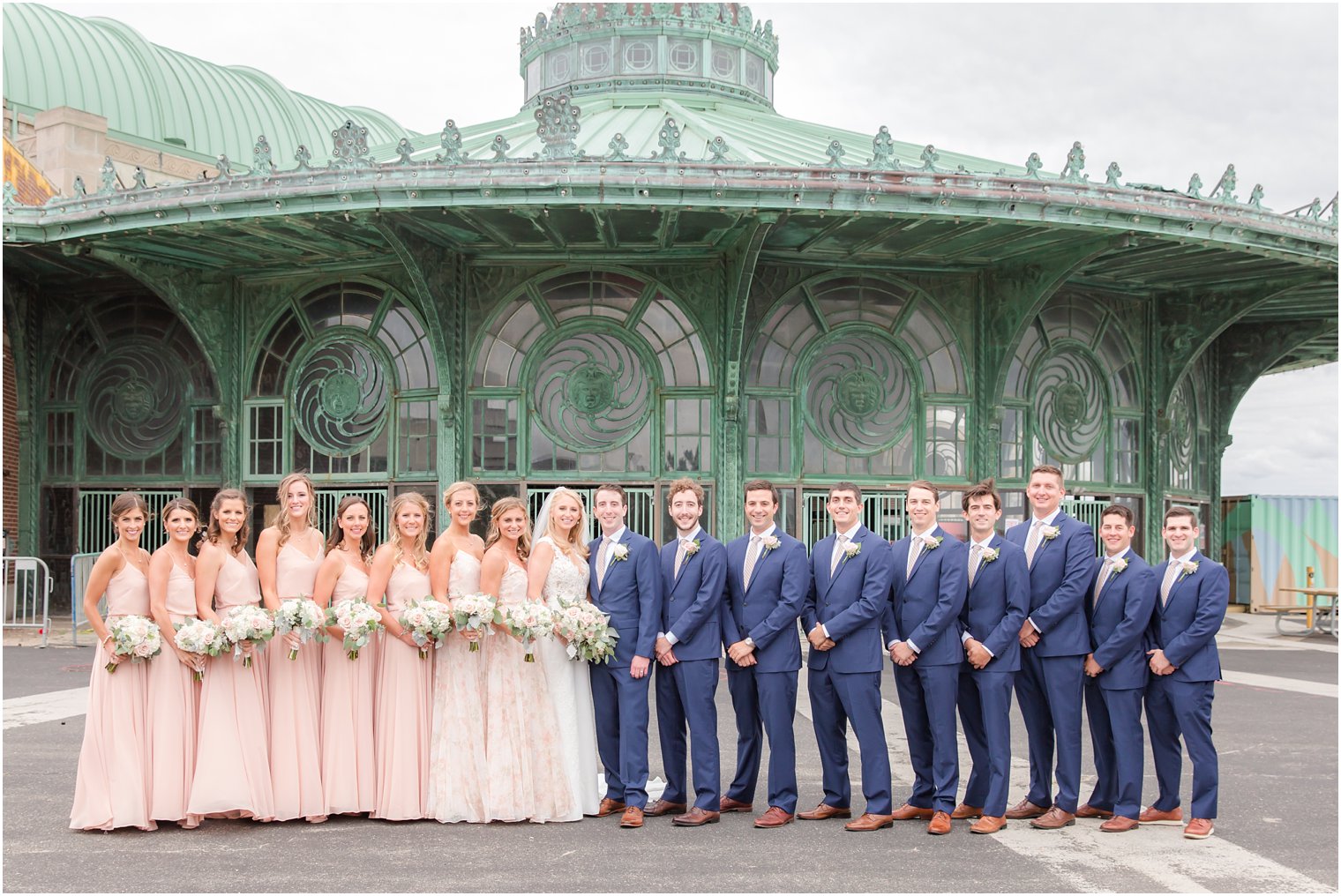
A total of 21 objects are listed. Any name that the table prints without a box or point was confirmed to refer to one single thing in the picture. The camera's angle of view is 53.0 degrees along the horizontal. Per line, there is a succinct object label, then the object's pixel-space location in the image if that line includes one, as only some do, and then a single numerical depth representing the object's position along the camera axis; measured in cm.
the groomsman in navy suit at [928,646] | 760
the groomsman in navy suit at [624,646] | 787
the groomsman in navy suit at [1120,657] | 762
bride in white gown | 789
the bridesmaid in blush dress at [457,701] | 768
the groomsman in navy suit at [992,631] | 761
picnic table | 2170
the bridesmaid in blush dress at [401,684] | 768
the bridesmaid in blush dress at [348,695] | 773
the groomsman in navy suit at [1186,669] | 749
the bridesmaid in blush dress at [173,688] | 751
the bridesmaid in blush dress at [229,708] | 750
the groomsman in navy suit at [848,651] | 766
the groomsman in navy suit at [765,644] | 775
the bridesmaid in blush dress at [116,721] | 744
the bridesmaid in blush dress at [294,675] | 768
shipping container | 2775
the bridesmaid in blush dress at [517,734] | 767
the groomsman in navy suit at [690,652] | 778
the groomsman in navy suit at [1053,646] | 770
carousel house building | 1566
